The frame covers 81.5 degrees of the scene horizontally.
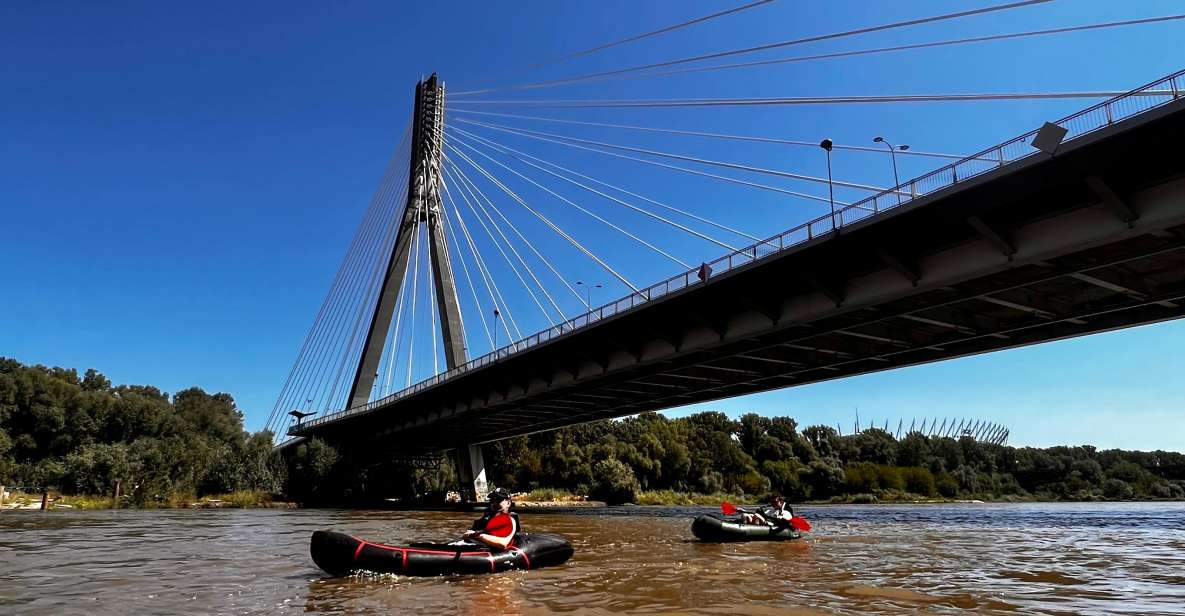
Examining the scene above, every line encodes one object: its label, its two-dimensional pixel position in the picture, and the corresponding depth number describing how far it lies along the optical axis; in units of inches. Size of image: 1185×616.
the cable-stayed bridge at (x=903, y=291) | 641.0
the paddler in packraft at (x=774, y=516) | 800.9
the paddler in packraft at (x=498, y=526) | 499.8
